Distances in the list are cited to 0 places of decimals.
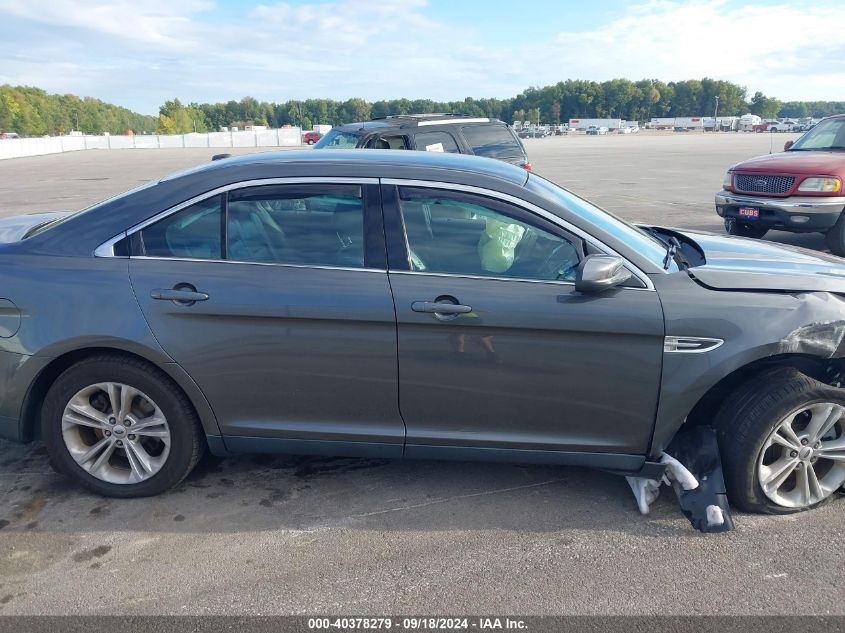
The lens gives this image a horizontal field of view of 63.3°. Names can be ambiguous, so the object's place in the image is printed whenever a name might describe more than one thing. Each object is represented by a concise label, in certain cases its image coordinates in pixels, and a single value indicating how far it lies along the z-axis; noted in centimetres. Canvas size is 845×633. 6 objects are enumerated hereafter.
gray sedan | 313
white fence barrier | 6603
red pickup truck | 873
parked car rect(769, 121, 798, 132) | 9632
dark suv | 983
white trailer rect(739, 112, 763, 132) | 11112
